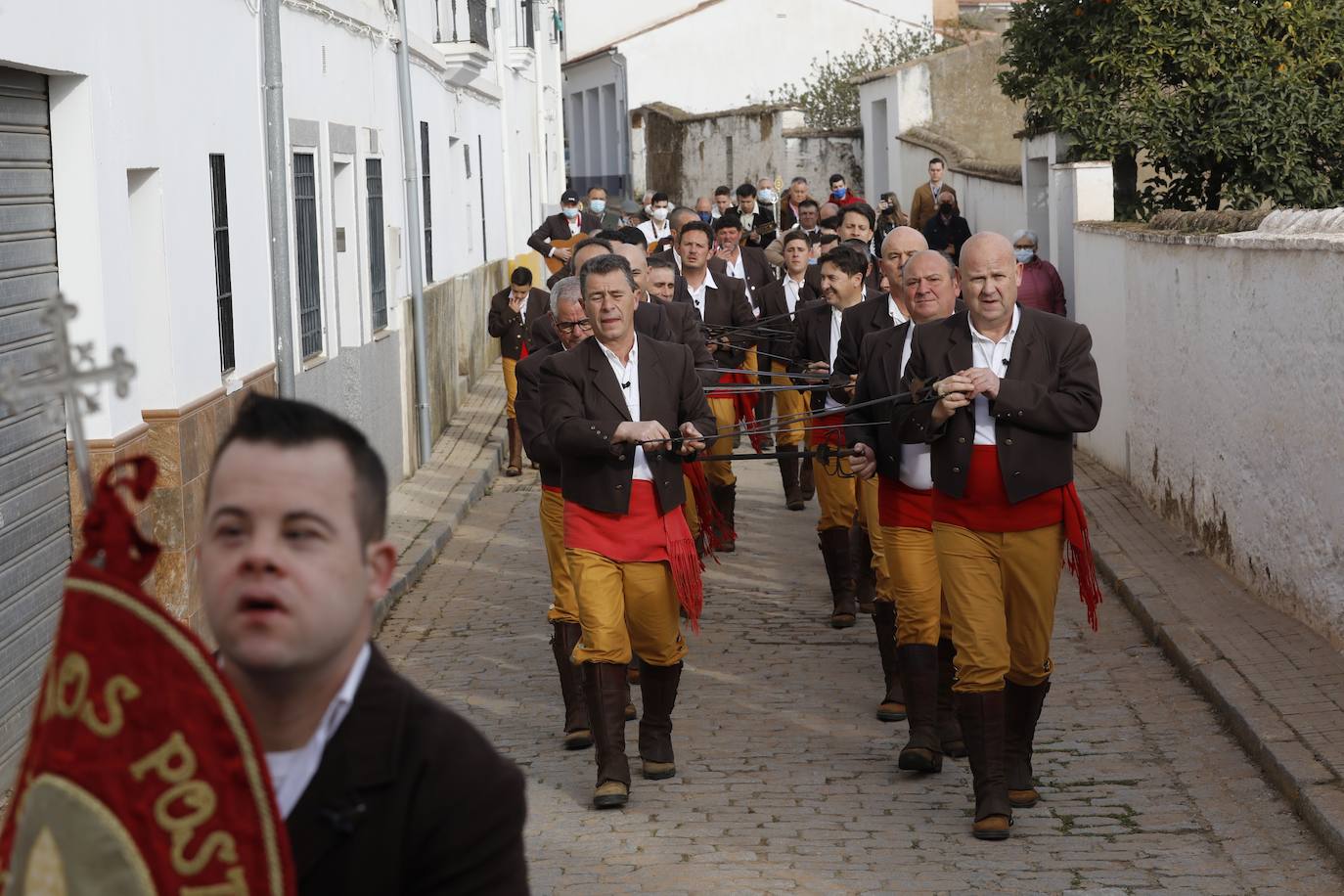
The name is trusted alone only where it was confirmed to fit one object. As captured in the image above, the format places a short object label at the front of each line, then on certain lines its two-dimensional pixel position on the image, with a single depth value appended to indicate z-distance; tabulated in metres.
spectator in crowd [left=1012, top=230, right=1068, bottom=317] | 16.69
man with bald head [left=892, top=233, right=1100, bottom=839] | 6.80
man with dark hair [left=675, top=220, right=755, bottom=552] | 13.06
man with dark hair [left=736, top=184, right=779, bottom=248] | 22.72
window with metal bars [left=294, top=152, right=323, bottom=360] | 13.40
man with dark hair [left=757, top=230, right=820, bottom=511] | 13.50
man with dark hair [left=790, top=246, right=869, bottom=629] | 10.39
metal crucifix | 2.17
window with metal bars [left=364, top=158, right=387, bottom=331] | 16.50
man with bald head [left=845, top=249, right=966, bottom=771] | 7.72
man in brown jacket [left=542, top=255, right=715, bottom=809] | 7.40
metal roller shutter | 7.55
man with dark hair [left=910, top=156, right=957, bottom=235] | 26.45
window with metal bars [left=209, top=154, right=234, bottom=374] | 10.96
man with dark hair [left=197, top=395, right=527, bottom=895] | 2.24
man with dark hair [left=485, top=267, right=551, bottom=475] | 17.08
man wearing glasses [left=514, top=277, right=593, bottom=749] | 8.37
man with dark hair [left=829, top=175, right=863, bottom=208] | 25.00
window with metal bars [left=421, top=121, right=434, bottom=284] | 20.80
